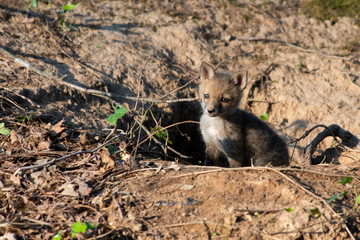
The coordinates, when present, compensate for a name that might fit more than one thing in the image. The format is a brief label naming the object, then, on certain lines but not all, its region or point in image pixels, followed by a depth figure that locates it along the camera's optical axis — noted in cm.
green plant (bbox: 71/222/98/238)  564
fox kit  1019
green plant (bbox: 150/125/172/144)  857
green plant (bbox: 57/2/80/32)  1218
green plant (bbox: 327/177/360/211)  617
